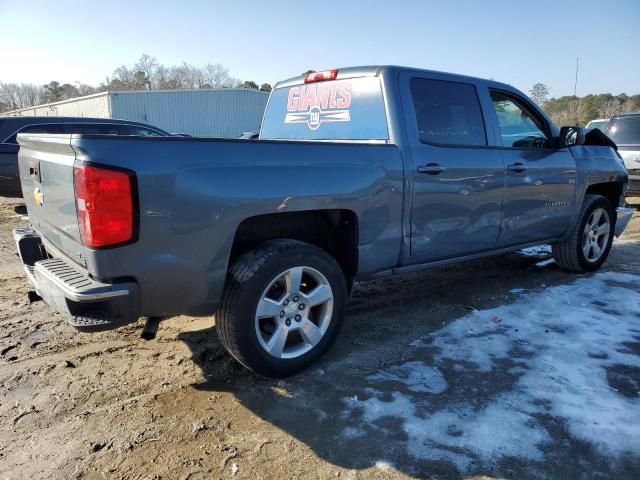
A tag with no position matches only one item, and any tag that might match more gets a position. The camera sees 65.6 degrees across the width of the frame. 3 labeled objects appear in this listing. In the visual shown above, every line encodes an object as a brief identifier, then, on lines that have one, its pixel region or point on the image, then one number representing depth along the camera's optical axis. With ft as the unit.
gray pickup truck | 8.14
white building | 108.99
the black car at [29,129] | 27.68
